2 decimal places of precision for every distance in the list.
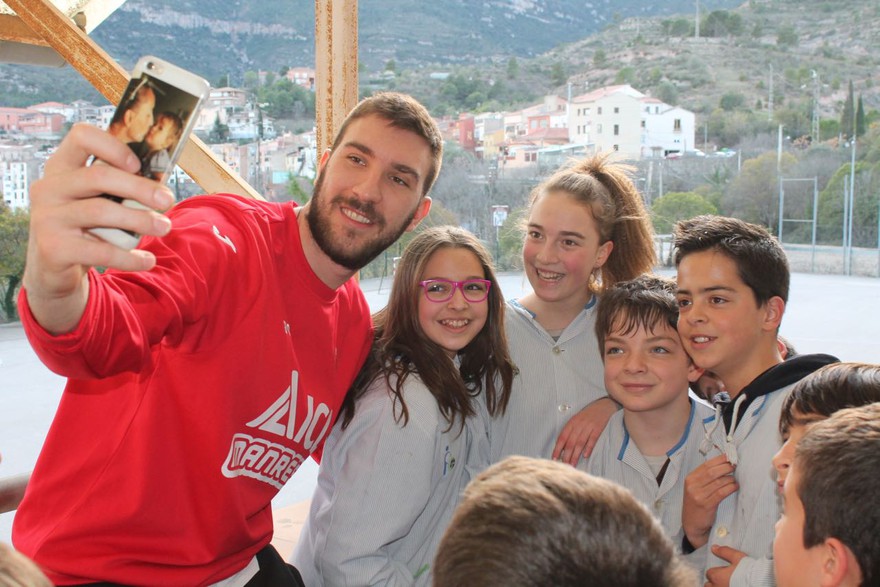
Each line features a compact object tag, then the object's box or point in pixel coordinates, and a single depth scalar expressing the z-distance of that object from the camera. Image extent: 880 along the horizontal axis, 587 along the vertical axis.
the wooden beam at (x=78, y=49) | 2.37
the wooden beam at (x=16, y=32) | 2.77
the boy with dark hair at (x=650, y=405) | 1.93
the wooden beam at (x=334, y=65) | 2.55
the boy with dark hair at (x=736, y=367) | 1.66
